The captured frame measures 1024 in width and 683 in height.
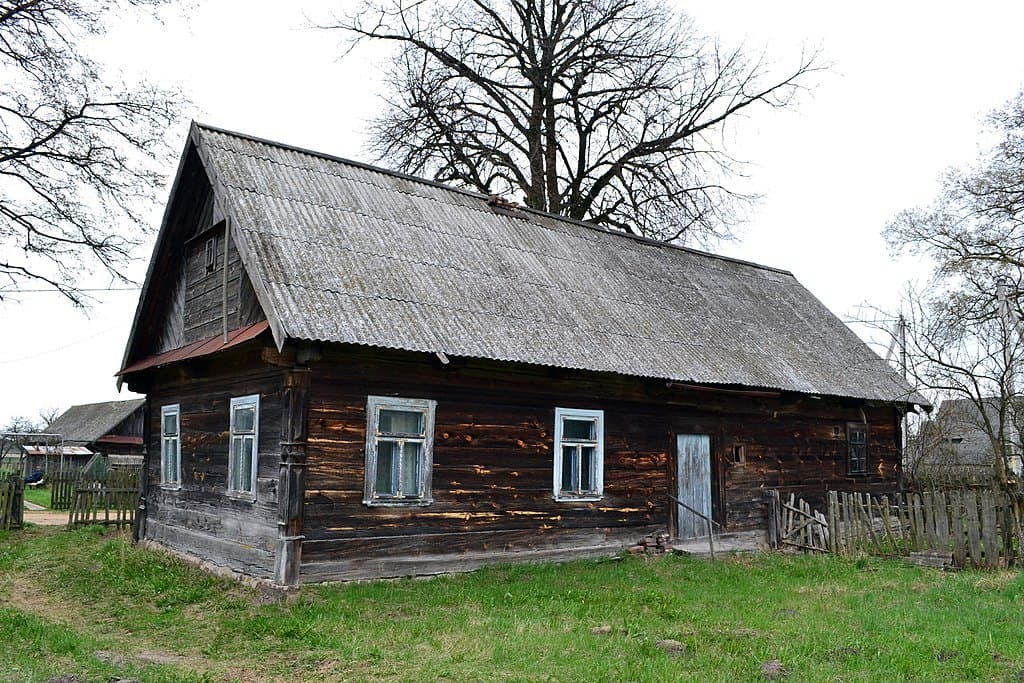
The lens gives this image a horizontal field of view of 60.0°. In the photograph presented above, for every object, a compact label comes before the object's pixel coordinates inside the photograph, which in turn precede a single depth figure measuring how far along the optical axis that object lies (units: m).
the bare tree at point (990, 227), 17.45
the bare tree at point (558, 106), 25.52
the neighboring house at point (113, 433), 42.31
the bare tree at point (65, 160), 16.67
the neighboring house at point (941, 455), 22.62
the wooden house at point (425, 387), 10.52
